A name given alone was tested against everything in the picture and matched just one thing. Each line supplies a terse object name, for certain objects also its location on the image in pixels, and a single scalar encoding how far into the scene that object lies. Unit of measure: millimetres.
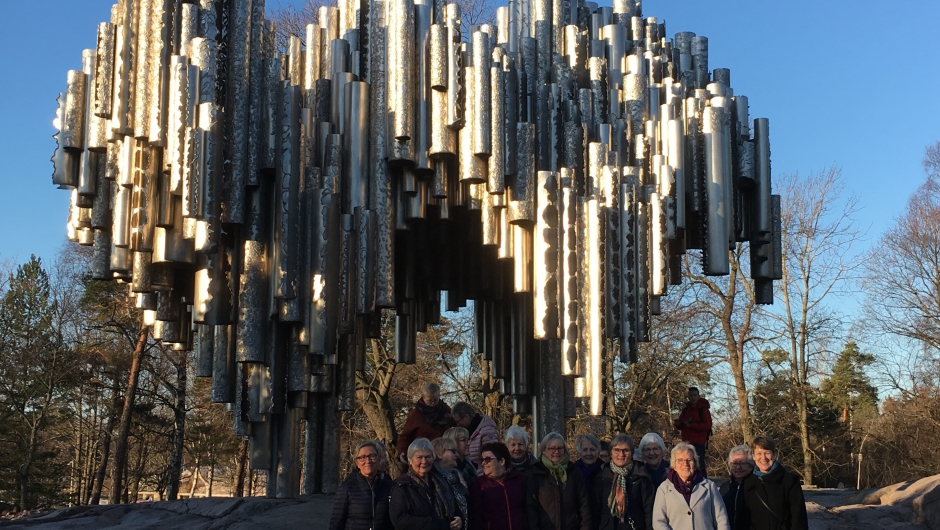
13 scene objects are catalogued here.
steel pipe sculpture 9414
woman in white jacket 6012
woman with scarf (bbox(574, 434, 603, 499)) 6966
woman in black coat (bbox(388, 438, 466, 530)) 6129
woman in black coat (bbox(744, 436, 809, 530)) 6367
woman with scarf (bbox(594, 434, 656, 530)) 6727
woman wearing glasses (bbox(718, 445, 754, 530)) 6539
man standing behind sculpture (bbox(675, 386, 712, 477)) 11156
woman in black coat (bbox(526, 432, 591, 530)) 6547
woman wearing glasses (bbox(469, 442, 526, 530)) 6457
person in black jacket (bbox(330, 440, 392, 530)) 6223
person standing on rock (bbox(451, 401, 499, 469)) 8055
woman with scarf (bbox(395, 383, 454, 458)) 8422
